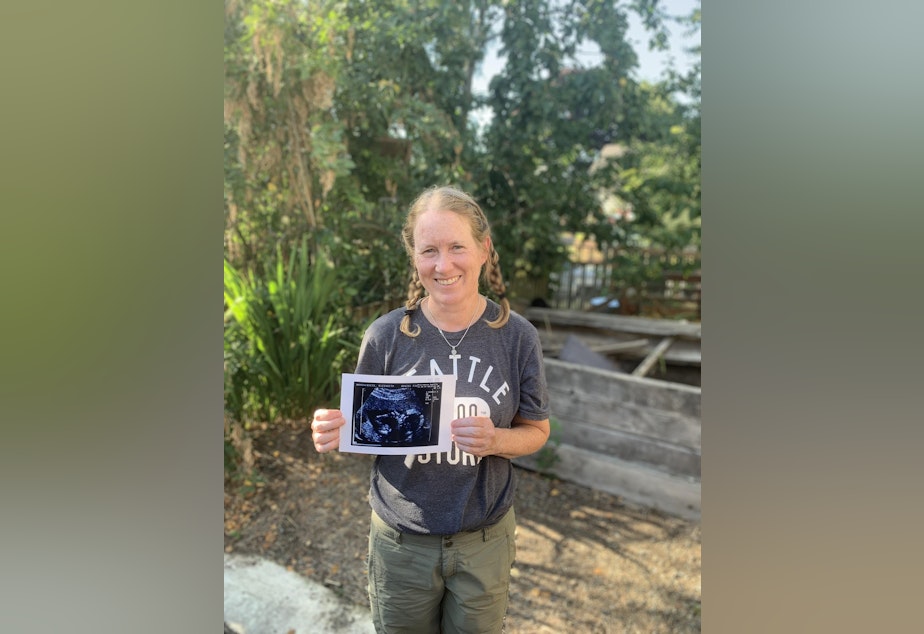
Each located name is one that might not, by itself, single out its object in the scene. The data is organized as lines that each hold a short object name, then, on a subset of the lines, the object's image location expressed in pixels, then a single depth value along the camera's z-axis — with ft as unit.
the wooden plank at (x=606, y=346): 12.76
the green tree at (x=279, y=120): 9.56
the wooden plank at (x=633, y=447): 9.69
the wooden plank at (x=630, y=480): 9.46
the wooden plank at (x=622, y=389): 9.89
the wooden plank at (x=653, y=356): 11.80
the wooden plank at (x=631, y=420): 9.82
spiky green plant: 9.36
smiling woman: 4.18
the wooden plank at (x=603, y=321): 13.61
